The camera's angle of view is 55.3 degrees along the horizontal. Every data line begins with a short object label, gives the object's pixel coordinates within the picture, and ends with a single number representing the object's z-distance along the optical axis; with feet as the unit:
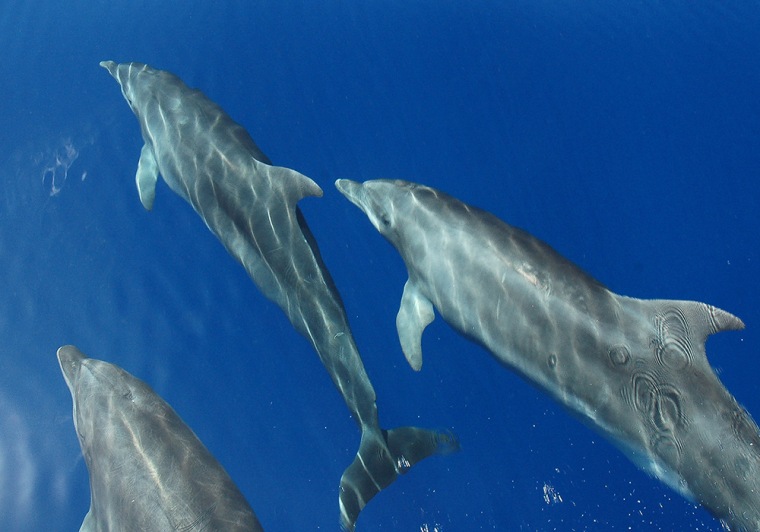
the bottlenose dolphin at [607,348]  17.65
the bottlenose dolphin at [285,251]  22.58
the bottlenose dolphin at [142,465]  17.42
